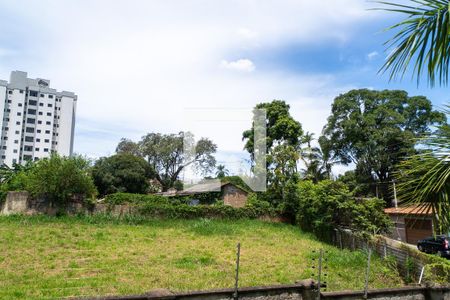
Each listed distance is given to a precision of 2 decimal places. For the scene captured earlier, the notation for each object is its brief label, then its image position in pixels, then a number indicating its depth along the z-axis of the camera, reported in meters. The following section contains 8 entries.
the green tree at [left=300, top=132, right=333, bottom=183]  22.49
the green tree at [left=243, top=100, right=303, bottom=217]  19.14
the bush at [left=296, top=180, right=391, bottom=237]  13.15
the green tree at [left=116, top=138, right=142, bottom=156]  34.19
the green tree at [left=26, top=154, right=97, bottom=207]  15.86
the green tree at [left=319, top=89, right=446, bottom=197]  22.39
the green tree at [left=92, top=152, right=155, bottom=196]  25.80
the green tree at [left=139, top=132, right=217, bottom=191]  31.14
